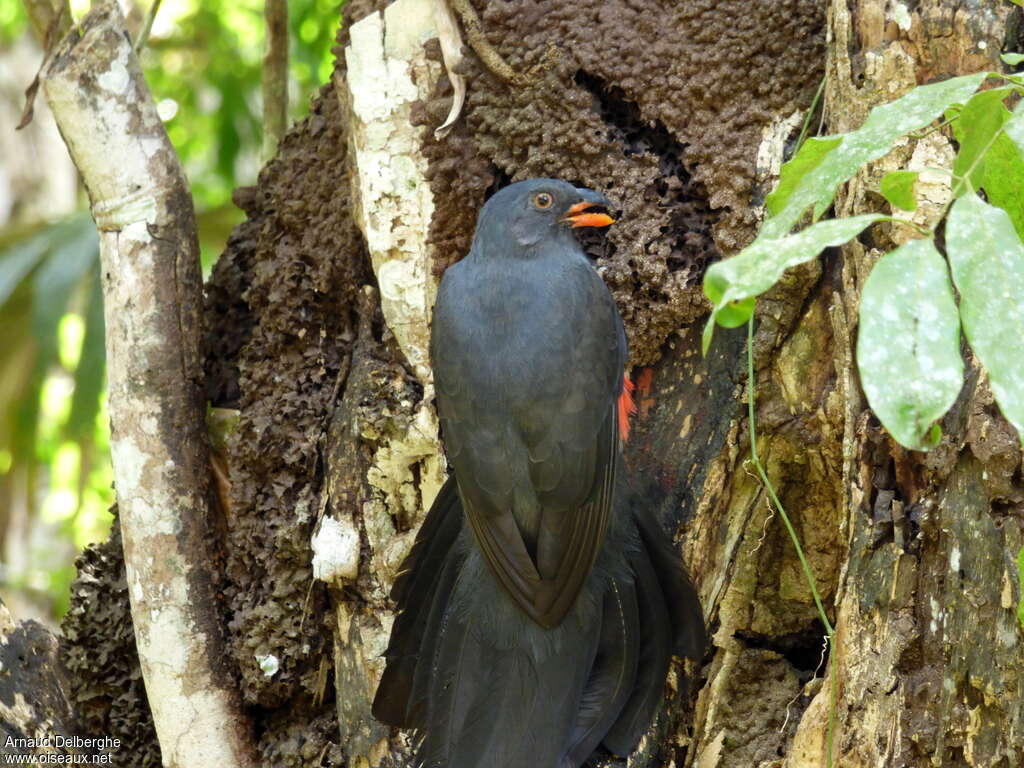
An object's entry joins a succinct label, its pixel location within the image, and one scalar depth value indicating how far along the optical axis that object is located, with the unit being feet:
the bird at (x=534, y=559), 21.59
